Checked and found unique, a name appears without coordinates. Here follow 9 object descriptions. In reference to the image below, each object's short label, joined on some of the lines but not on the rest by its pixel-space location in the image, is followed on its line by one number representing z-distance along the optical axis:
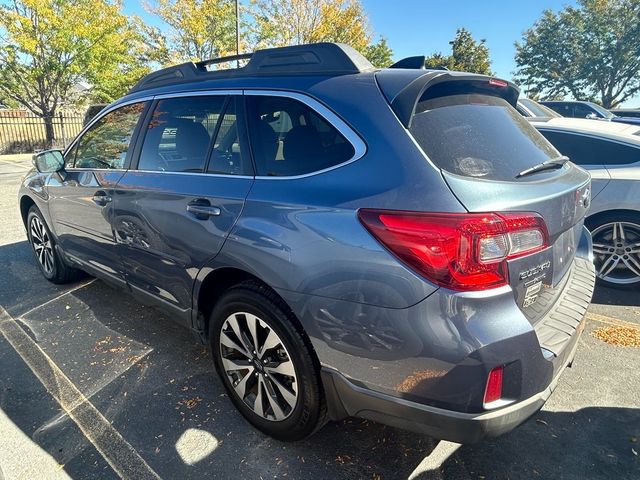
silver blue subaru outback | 1.58
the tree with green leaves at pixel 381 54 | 31.12
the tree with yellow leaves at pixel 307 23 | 21.58
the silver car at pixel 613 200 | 4.01
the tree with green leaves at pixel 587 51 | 32.75
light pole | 18.06
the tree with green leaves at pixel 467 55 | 37.22
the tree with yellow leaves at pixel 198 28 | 21.28
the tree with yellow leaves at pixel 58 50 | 16.23
